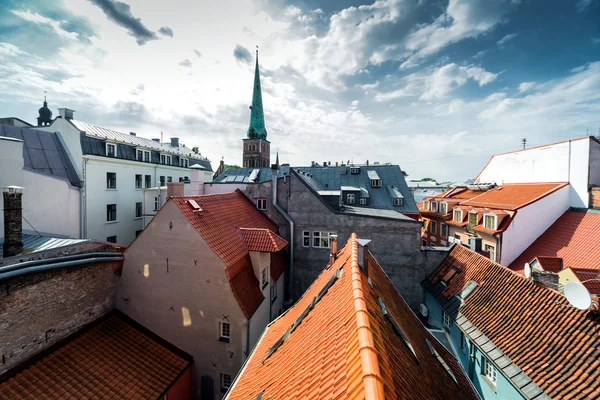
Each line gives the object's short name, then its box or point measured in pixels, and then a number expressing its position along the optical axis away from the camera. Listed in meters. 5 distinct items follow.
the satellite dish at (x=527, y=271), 13.97
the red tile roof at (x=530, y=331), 8.73
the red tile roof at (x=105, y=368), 8.75
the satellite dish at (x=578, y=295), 9.27
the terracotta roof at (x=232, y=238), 12.14
